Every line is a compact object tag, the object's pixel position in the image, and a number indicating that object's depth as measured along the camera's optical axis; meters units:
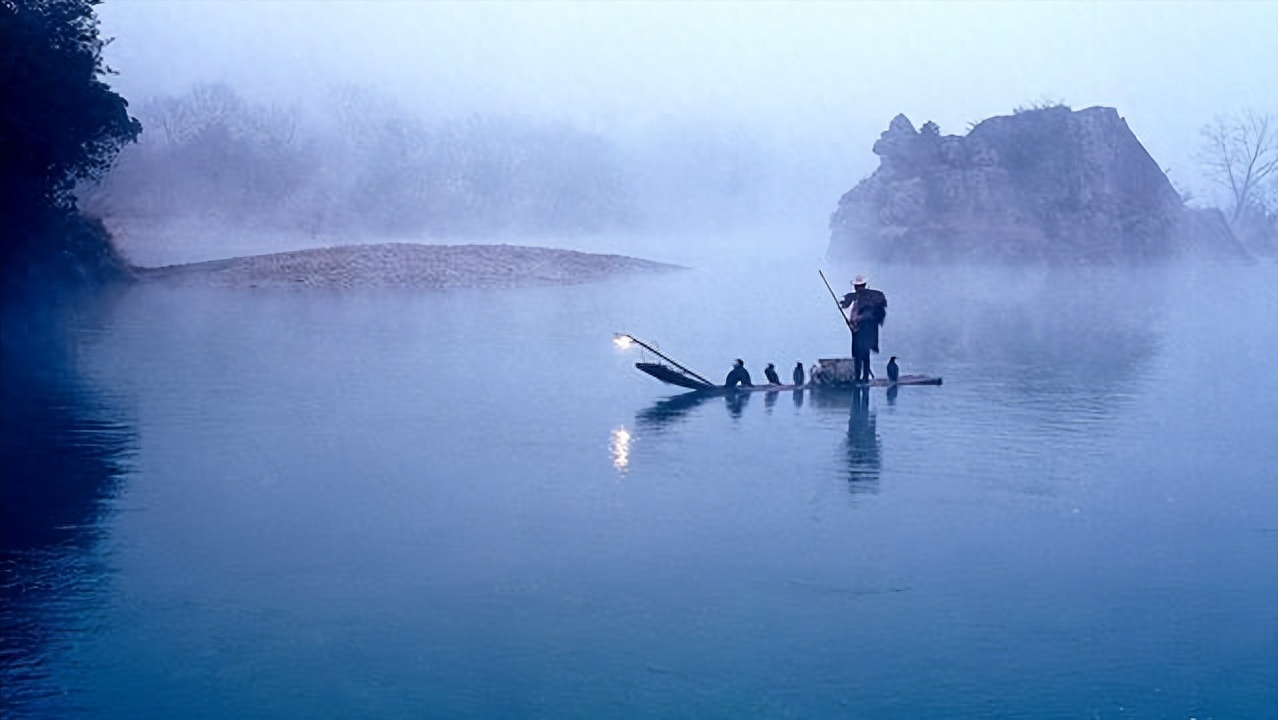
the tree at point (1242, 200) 94.25
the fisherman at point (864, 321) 19.86
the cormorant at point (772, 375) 19.84
